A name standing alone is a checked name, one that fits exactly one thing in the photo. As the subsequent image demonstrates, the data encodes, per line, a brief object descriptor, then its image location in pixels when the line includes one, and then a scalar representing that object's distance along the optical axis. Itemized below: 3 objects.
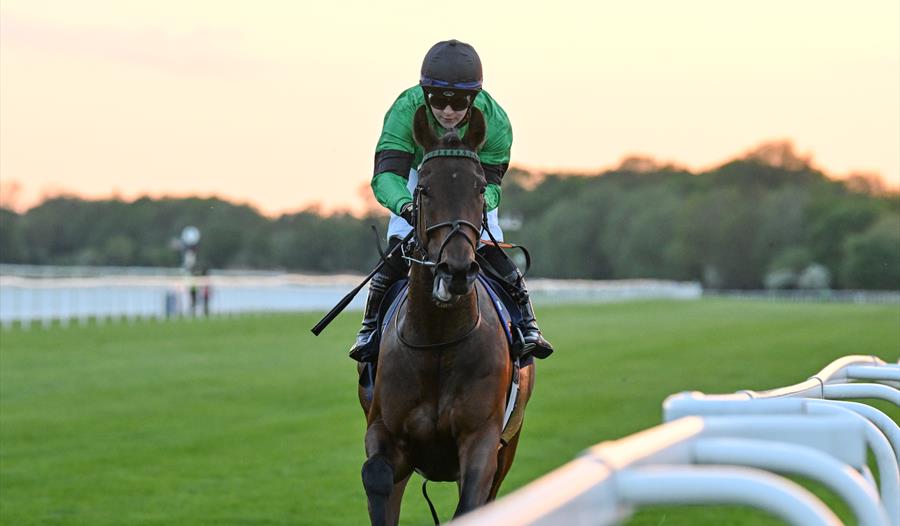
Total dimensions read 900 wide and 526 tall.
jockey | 11.77
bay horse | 10.57
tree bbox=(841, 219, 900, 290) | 196.75
